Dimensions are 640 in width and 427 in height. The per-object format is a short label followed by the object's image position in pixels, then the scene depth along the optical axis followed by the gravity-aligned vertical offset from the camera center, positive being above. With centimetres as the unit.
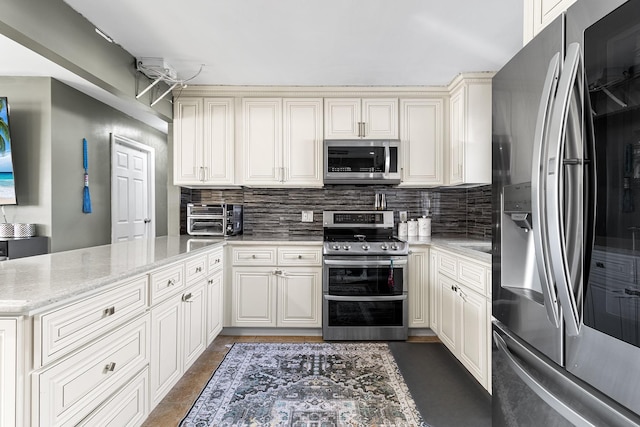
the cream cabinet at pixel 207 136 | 346 +75
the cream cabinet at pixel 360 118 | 346 +93
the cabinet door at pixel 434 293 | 307 -68
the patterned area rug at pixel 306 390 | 199 -111
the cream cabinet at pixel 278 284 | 325 -62
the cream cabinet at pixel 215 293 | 277 -63
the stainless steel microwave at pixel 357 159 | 337 +52
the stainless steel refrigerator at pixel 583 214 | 70 +0
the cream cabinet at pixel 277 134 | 346 +77
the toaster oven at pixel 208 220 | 341 -5
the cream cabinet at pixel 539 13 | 107 +65
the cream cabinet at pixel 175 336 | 185 -73
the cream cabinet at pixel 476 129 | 311 +74
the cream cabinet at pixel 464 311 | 217 -67
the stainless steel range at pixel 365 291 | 313 -67
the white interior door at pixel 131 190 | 402 +30
